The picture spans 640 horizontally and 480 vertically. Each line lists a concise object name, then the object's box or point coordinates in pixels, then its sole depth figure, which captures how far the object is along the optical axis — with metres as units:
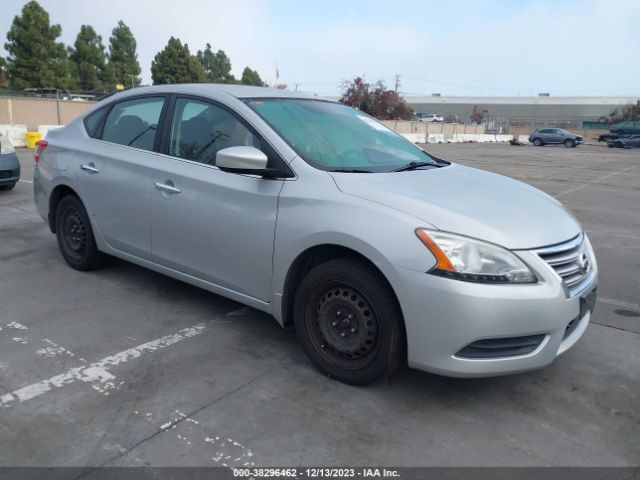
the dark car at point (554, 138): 40.75
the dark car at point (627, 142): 40.53
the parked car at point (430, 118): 69.88
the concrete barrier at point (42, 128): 19.58
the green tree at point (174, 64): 55.50
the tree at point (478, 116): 79.19
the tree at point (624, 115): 70.19
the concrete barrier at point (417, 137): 42.17
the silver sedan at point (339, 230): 2.70
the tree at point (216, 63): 82.75
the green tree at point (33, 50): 40.59
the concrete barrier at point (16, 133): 18.22
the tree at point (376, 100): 56.16
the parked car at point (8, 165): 8.66
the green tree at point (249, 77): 82.06
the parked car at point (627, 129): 44.69
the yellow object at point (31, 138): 18.38
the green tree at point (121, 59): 57.66
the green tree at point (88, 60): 55.78
